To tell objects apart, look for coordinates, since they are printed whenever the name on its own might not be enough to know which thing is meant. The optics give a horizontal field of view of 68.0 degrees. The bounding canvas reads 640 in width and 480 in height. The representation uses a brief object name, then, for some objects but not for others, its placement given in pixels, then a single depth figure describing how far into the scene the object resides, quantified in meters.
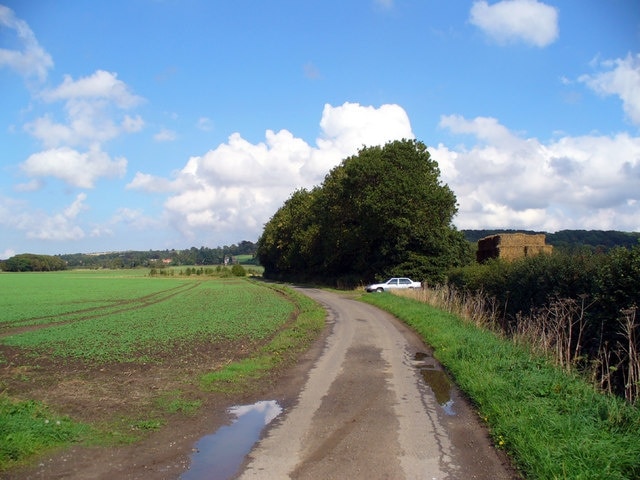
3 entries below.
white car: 40.84
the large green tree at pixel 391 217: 43.16
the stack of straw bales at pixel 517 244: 35.09
